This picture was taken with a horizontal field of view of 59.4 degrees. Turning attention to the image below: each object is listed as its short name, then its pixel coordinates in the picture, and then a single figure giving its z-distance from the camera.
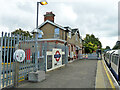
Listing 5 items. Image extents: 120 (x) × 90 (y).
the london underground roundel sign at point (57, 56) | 10.95
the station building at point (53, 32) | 19.62
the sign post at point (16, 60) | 4.96
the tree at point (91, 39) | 69.31
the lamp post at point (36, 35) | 6.09
